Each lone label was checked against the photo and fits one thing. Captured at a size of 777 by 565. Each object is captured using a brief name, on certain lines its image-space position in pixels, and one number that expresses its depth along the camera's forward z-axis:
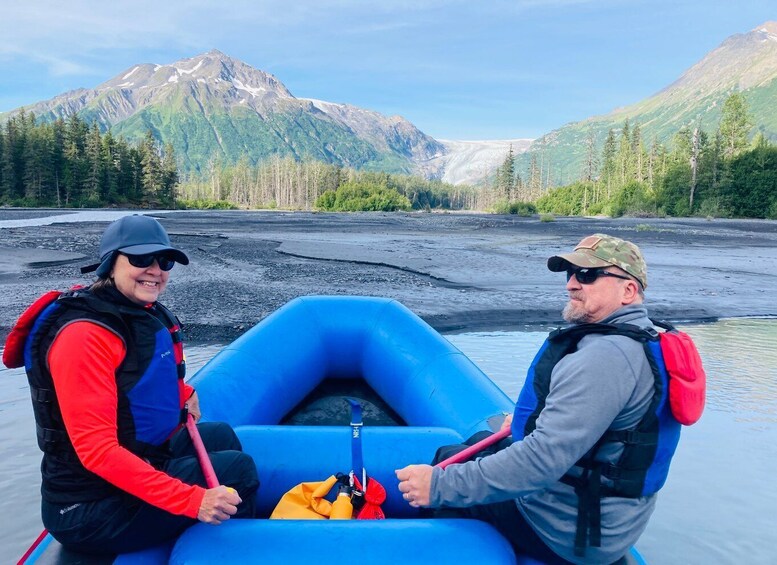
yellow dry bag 2.60
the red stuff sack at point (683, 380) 1.83
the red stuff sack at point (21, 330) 2.00
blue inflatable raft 2.06
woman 1.92
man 1.82
